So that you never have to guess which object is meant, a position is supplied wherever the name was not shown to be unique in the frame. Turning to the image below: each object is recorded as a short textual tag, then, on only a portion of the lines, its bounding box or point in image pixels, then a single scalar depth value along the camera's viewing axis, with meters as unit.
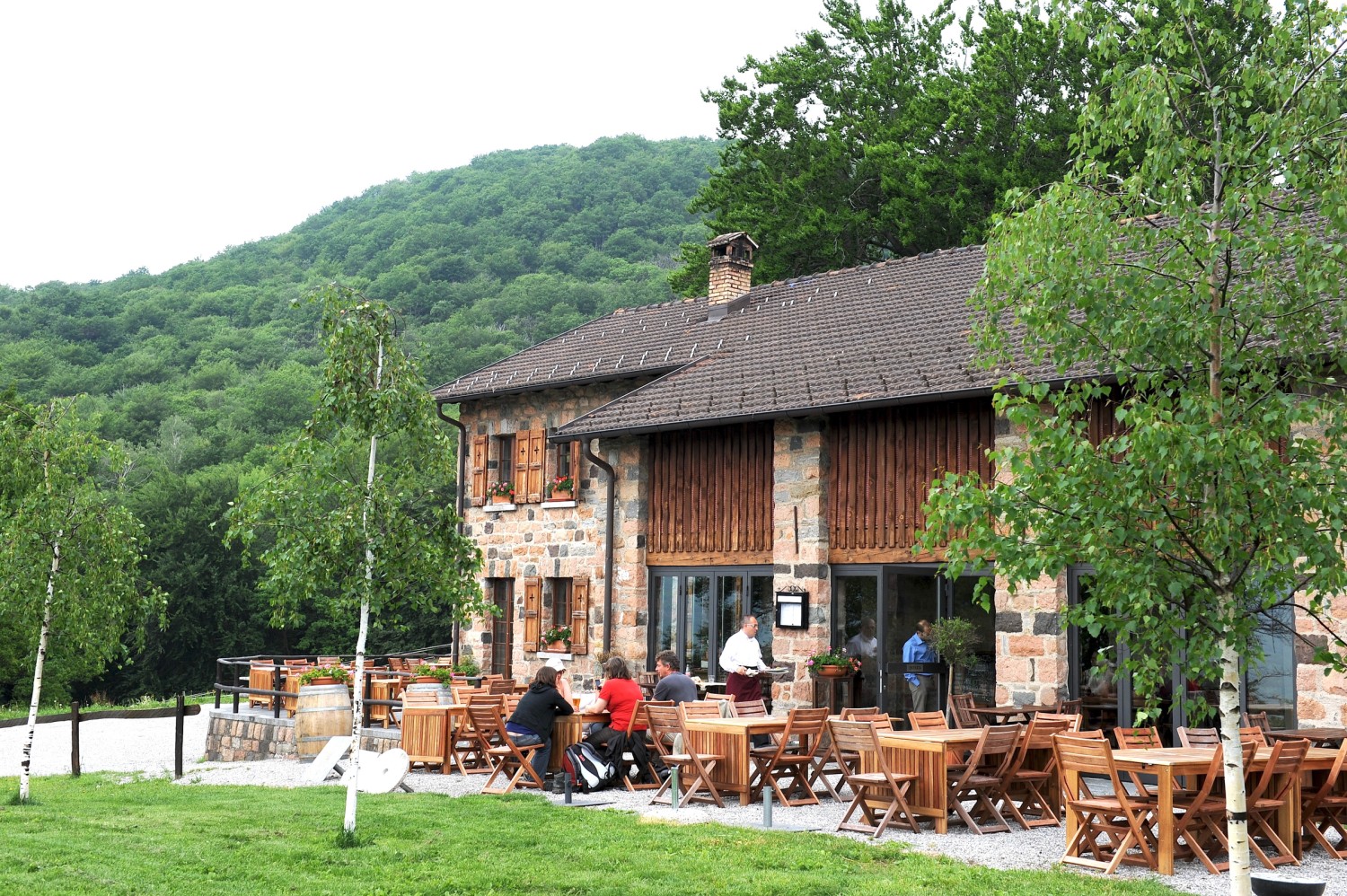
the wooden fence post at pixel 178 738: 15.45
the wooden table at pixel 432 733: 13.66
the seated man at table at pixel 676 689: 12.82
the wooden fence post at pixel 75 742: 15.30
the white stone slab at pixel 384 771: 12.03
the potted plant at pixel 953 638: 13.93
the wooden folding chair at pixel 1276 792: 8.60
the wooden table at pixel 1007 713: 12.52
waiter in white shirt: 13.77
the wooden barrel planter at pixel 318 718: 16.00
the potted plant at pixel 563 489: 19.53
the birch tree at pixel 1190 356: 6.01
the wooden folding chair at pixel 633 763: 12.31
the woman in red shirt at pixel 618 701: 12.48
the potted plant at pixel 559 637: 18.95
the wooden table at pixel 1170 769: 8.39
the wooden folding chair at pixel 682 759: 11.19
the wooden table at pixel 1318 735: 10.83
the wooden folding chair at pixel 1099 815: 8.44
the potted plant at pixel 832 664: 15.27
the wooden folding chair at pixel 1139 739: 10.22
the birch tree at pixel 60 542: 13.03
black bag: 11.96
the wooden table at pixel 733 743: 11.25
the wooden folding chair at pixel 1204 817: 8.46
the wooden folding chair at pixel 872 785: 9.87
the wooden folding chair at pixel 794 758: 10.98
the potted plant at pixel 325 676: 16.47
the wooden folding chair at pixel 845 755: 10.63
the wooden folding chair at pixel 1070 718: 10.58
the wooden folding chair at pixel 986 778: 9.88
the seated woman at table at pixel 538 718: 12.34
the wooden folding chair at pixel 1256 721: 11.38
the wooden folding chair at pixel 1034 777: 10.24
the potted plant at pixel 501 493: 20.66
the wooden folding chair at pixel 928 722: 11.12
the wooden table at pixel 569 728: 12.54
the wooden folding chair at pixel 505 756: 12.17
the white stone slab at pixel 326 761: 13.31
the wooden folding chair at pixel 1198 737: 10.32
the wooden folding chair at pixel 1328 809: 9.03
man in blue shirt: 14.79
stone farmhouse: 14.34
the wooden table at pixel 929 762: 9.90
